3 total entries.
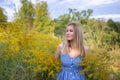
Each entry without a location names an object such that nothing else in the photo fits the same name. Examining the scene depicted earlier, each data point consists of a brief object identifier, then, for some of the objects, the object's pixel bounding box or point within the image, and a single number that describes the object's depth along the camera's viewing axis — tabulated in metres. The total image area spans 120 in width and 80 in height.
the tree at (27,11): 9.11
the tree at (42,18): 8.89
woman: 1.91
